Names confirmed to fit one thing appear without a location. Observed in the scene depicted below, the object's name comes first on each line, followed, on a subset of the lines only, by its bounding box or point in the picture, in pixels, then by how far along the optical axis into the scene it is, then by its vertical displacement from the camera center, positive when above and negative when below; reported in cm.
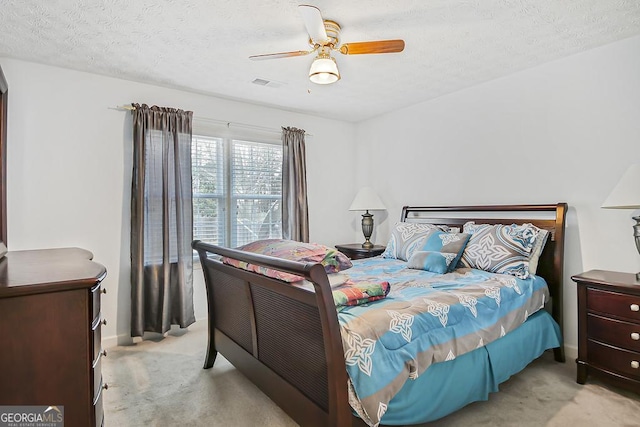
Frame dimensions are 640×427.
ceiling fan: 217 +111
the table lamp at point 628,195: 220 +12
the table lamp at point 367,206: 436 +14
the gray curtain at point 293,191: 426 +33
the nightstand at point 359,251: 416 -42
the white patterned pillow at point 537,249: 278 -28
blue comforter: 152 -59
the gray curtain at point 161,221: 326 -2
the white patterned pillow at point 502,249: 274 -28
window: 381 +33
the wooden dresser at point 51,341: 119 -44
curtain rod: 328 +109
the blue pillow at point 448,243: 297 -25
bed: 150 -74
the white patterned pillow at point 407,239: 341 -23
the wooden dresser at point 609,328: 219 -76
